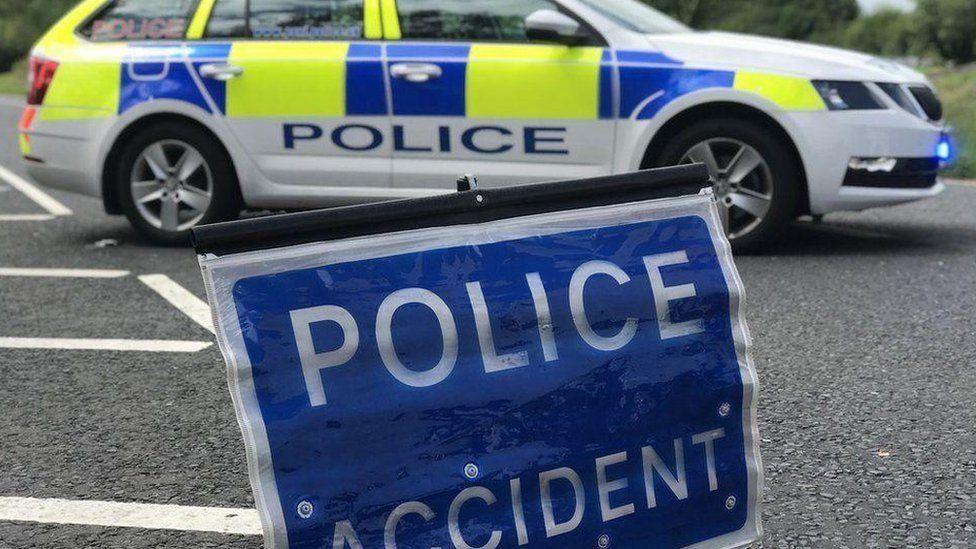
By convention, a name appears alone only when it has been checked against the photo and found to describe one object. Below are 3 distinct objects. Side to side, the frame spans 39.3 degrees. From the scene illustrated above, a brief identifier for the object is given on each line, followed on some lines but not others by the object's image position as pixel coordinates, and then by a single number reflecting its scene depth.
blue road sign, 2.28
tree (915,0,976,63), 55.91
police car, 6.56
